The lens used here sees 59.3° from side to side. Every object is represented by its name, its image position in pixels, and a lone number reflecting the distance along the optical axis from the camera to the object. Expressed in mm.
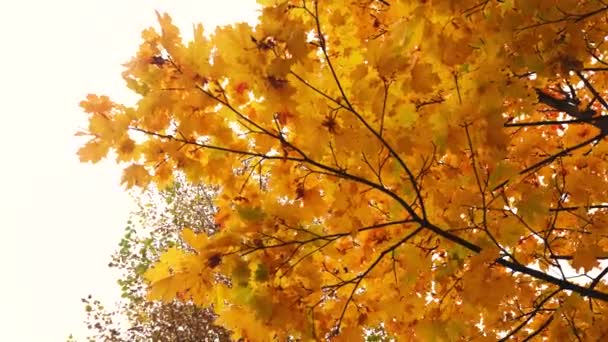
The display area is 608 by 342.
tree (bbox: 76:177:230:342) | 9461
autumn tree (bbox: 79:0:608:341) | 1631
